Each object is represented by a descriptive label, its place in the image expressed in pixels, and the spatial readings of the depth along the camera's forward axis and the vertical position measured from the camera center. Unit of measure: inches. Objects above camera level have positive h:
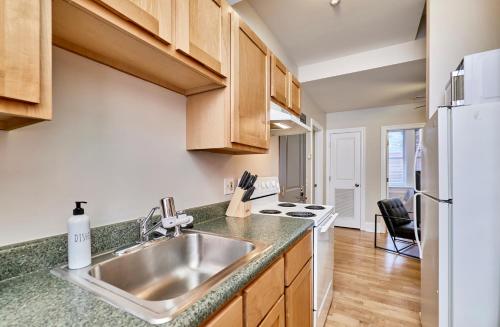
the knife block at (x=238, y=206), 62.2 -11.6
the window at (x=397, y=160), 216.8 +3.4
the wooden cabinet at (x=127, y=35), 26.1 +16.9
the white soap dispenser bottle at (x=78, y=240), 30.0 -9.9
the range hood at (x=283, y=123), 67.1 +13.2
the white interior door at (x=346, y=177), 179.9 -10.8
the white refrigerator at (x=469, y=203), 42.5 -7.7
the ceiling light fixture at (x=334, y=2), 73.7 +52.3
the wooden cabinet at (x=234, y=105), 47.9 +13.0
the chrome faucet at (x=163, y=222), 39.7 -10.4
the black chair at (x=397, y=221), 122.0 -32.2
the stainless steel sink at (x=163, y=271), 22.5 -15.3
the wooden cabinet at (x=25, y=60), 18.9 +9.1
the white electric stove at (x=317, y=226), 59.8 -17.1
